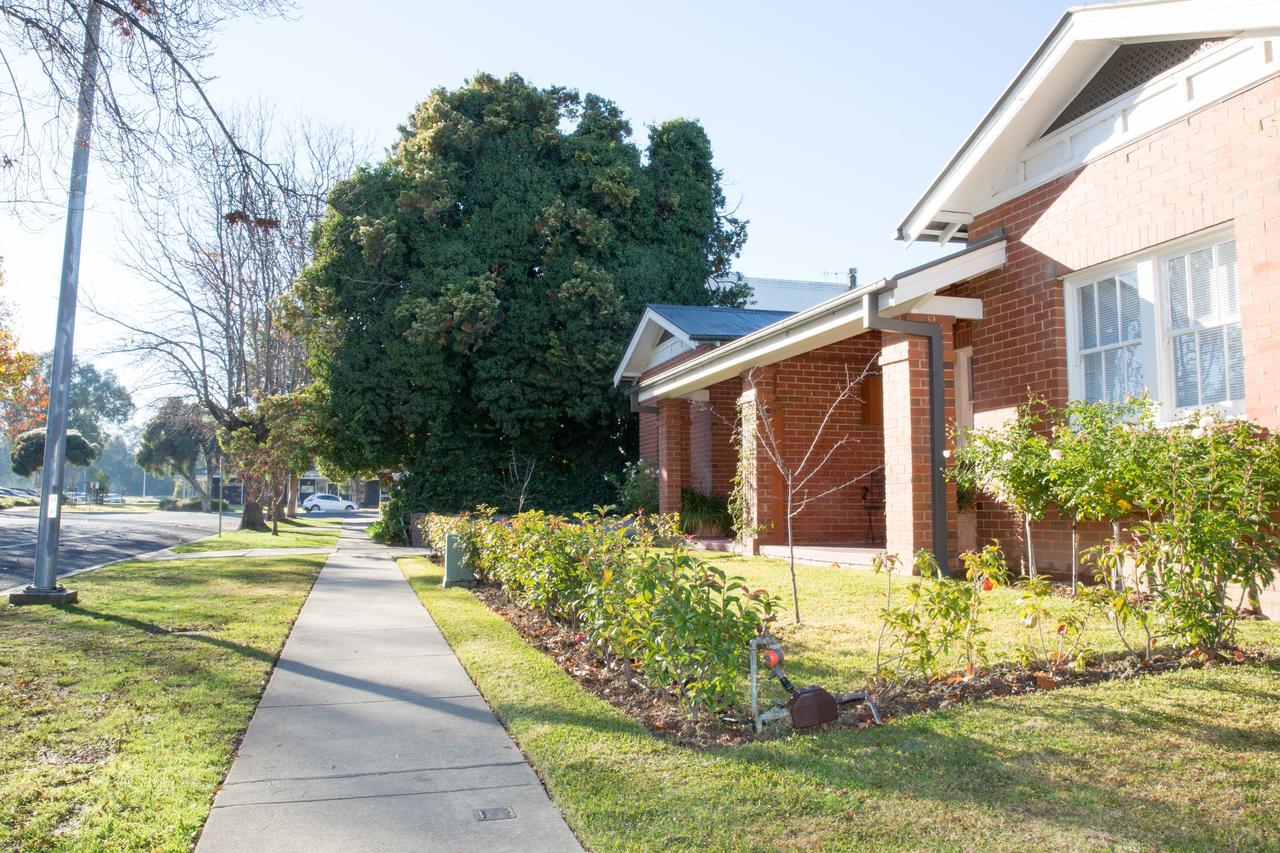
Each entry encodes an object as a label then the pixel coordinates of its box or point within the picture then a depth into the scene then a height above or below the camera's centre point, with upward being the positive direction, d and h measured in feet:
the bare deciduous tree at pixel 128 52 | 23.84 +11.93
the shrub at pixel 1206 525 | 17.52 -0.39
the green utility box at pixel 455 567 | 39.65 -2.87
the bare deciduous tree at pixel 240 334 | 80.90 +16.32
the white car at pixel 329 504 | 219.08 -1.02
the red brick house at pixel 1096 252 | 23.47 +7.48
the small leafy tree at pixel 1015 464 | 25.98 +1.15
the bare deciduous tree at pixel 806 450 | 41.55 +2.82
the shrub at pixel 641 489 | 54.80 +0.77
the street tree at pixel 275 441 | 71.61 +4.92
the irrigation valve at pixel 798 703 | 15.43 -3.39
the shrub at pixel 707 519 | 50.31 -0.91
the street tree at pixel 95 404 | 273.95 +30.00
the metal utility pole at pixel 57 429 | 33.14 +2.50
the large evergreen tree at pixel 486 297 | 67.00 +15.03
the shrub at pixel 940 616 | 16.11 -1.97
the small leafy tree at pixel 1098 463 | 22.47 +1.04
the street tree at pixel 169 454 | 190.26 +10.06
